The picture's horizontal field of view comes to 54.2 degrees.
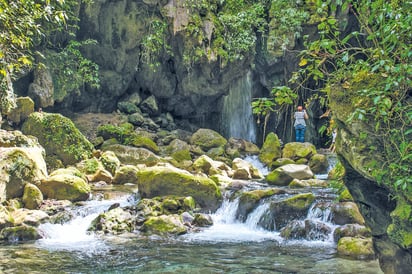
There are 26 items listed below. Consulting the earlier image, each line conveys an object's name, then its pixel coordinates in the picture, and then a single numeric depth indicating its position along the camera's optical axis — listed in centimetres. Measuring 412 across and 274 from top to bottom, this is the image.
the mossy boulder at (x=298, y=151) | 1523
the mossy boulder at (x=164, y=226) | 803
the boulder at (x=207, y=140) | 1752
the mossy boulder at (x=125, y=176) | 1261
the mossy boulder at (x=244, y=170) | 1330
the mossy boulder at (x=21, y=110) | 1377
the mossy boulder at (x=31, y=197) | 936
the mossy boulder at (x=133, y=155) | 1491
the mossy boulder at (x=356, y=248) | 618
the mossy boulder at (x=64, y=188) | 1014
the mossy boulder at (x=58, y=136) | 1352
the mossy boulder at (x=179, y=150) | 1546
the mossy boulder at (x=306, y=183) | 1139
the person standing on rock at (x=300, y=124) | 1605
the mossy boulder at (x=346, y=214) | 794
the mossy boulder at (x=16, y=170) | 926
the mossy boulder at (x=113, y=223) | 822
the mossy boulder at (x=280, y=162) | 1461
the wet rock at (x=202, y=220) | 882
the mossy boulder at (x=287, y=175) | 1195
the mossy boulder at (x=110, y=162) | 1365
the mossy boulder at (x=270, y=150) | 1598
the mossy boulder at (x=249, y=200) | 938
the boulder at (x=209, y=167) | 1322
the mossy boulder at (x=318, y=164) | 1458
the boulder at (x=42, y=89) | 1619
